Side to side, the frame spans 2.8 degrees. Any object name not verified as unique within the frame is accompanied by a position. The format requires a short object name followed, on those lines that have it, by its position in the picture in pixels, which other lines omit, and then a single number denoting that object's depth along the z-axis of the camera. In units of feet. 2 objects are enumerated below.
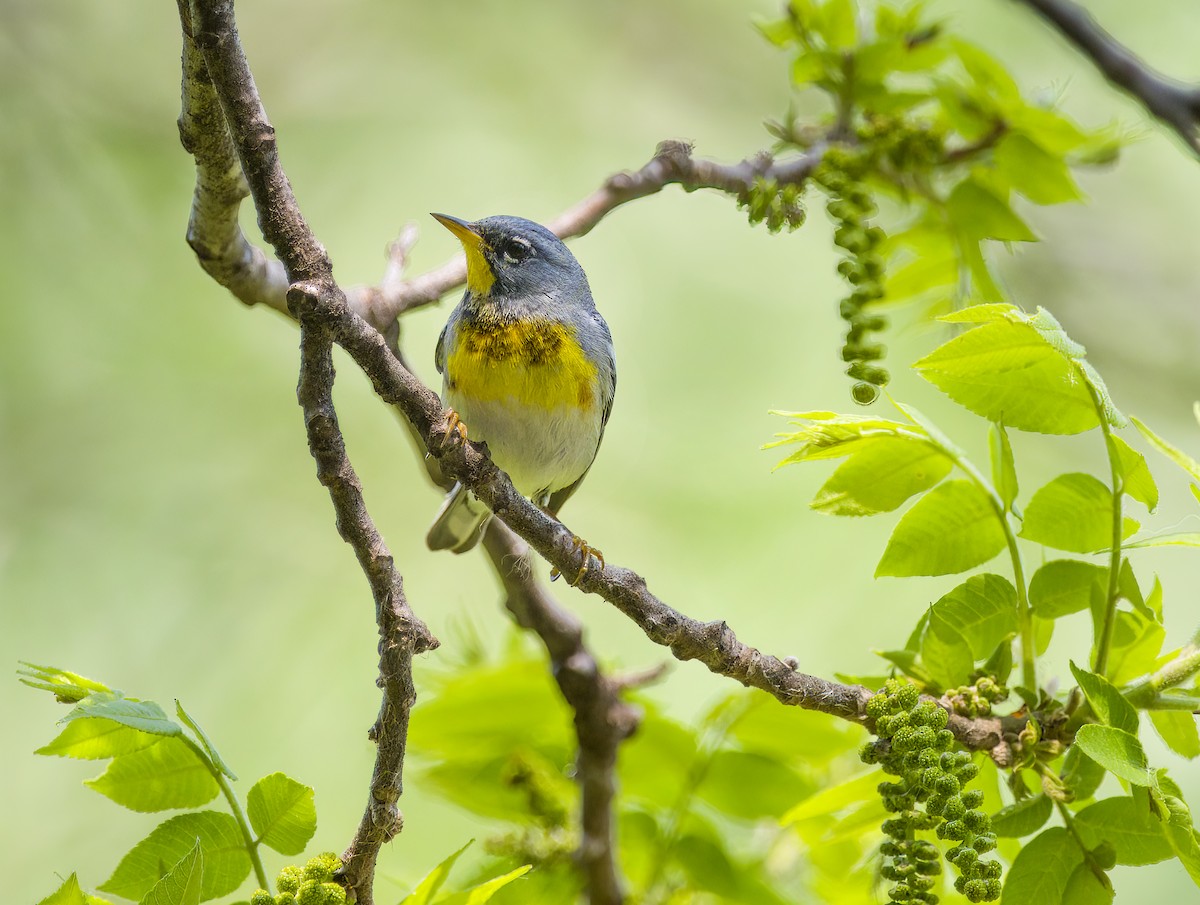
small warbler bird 12.05
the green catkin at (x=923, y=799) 10.42
